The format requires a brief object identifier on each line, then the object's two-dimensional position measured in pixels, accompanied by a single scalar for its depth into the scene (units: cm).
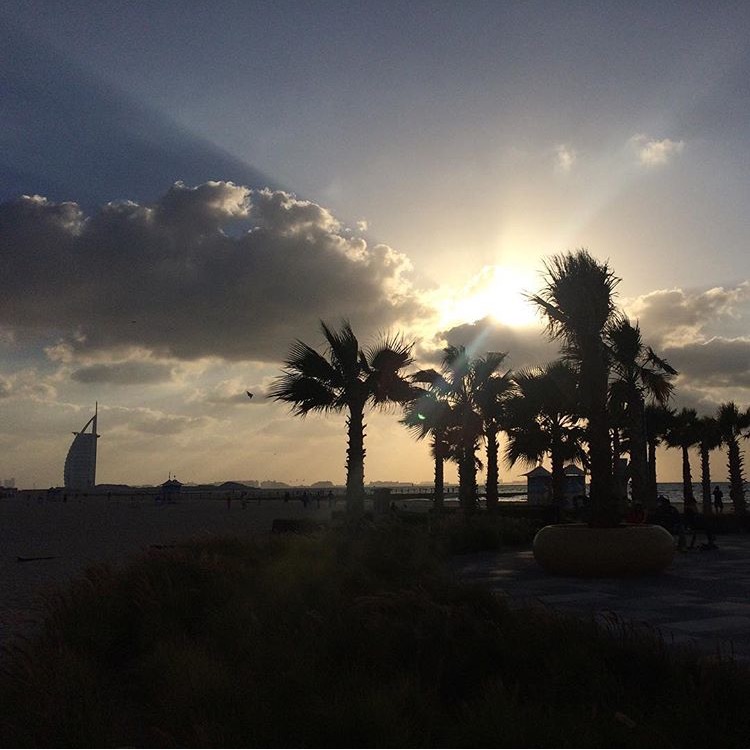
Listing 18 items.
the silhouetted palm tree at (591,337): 1240
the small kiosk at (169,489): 7075
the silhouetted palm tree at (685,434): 4038
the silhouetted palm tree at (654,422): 3766
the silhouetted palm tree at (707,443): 3988
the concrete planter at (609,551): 1119
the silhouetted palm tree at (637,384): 2452
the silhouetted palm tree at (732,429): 3872
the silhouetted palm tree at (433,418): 2997
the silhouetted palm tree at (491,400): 2925
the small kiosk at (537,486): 4547
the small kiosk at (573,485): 4303
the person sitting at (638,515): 1456
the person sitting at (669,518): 1727
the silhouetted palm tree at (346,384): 2164
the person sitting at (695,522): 1684
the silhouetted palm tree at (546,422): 2786
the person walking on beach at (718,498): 3266
